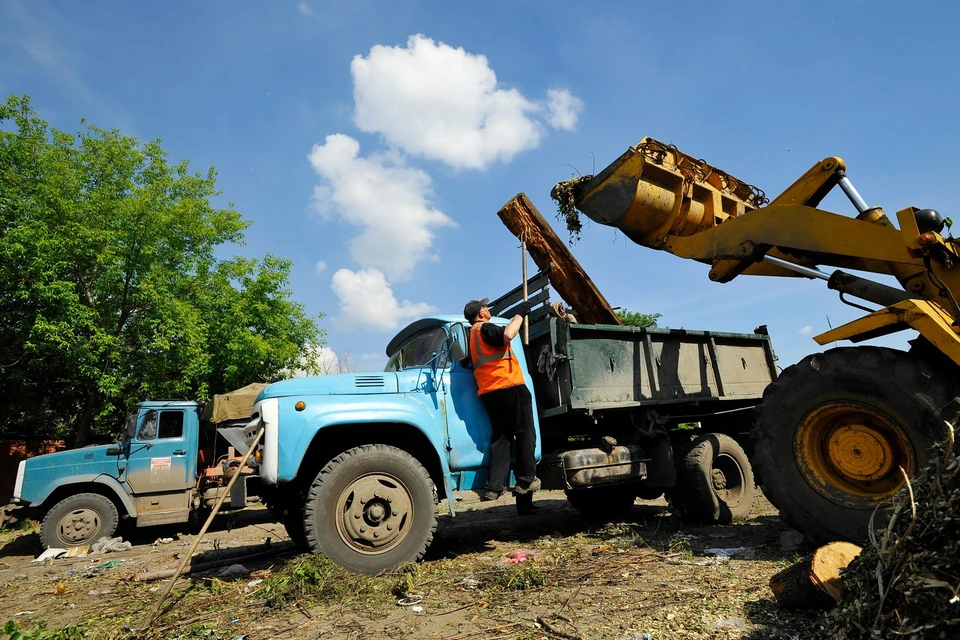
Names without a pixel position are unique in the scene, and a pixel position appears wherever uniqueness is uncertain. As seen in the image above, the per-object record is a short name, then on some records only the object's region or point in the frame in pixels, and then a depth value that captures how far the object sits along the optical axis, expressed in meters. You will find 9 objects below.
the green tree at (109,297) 12.22
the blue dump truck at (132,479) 8.15
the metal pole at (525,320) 5.70
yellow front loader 3.79
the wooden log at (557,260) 6.53
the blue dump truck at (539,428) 4.35
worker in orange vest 4.96
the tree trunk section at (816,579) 2.84
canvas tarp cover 10.39
